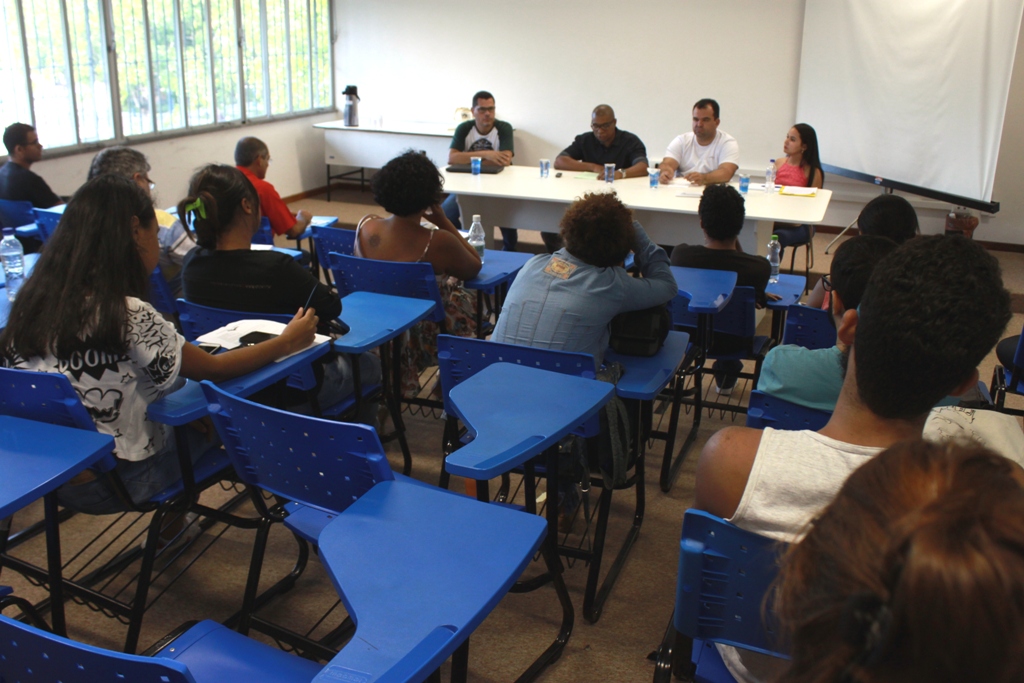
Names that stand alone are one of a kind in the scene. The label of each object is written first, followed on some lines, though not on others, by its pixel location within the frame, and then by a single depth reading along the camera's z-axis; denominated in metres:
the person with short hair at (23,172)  4.54
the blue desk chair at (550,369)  2.06
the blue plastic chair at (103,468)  1.77
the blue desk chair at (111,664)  0.92
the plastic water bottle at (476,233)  3.92
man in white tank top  1.19
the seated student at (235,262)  2.42
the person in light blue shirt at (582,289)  2.34
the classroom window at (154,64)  5.61
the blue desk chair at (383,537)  1.03
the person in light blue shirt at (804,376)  1.88
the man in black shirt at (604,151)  5.79
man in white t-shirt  5.39
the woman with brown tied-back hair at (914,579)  0.52
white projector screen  5.38
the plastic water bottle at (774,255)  3.99
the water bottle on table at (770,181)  5.16
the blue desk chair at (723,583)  1.20
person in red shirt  4.64
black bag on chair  2.45
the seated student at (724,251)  3.36
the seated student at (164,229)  3.60
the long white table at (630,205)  4.65
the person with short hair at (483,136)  6.20
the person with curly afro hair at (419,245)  3.19
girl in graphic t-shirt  1.86
